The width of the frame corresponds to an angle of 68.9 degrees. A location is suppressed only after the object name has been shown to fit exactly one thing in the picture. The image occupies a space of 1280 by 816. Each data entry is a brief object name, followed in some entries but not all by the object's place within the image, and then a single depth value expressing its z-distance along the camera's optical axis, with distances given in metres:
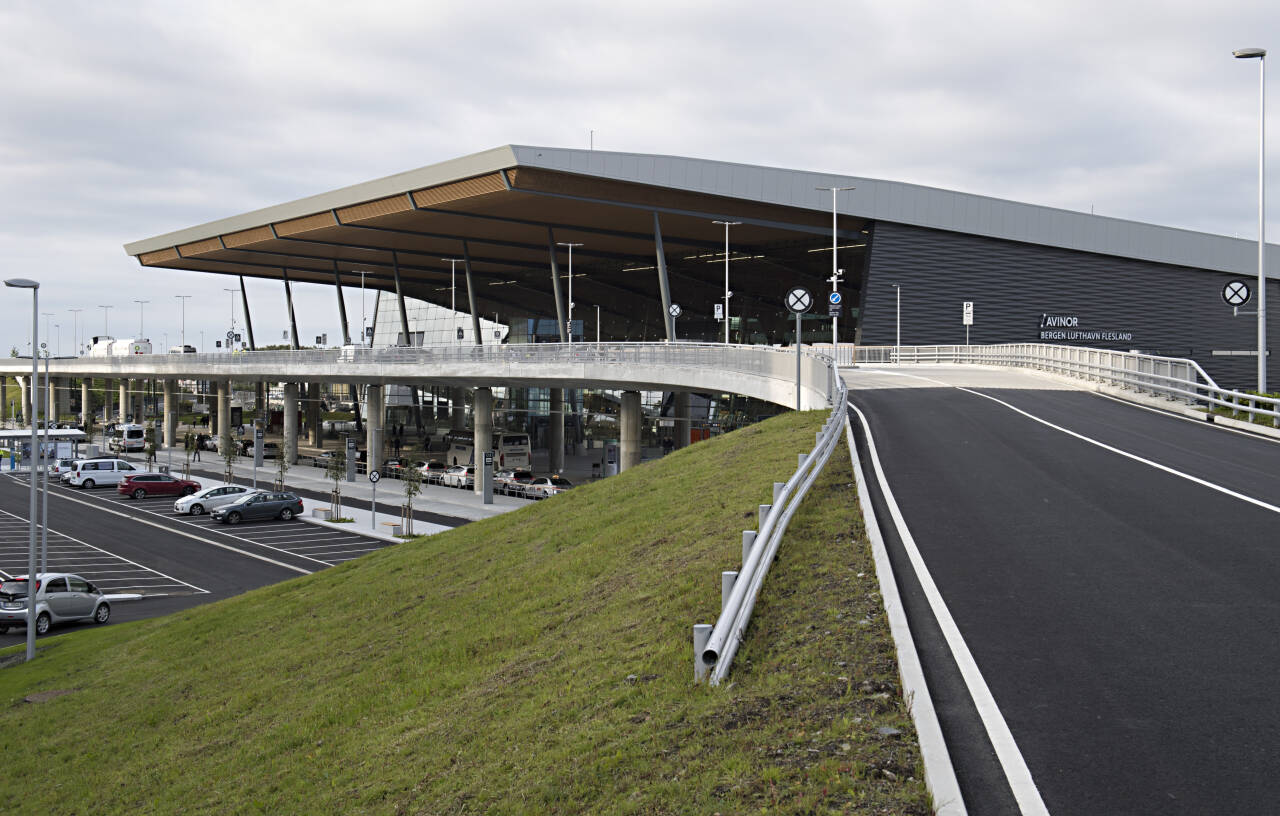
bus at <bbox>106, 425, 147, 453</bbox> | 79.00
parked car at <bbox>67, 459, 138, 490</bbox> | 54.78
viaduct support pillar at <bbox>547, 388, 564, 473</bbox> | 64.94
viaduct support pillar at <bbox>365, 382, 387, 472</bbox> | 61.50
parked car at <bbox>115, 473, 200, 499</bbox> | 49.66
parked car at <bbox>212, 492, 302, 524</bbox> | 41.34
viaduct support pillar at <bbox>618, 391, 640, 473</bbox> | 46.78
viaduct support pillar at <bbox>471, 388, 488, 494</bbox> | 56.41
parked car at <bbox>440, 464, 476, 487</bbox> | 57.28
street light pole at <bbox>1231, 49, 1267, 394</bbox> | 23.88
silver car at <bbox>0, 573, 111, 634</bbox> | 24.55
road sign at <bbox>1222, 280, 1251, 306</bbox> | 26.27
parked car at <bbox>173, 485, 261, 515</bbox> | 43.88
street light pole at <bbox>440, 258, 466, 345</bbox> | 86.59
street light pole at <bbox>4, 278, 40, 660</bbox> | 20.88
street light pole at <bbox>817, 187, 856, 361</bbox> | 44.26
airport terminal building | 48.75
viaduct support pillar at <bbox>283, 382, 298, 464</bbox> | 74.88
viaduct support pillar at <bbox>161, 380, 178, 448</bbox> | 89.50
